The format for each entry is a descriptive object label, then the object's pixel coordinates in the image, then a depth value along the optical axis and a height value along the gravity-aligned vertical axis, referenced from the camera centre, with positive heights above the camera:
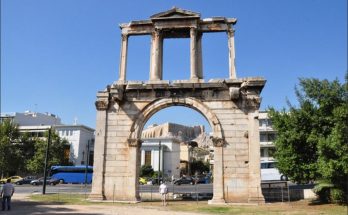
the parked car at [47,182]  51.05 -0.98
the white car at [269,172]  44.00 +0.53
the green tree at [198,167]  96.75 +2.43
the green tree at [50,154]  63.22 +3.66
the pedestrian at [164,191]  20.44 -0.84
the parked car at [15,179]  56.31 -0.70
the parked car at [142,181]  60.56 -0.87
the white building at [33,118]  82.12 +13.14
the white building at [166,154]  82.62 +5.01
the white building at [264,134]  64.12 +7.43
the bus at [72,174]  54.72 +0.17
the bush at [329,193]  19.81 -0.85
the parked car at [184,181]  56.64 -0.76
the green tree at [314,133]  18.73 +2.41
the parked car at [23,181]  53.97 -0.94
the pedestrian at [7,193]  17.03 -0.86
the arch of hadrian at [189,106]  20.94 +3.67
